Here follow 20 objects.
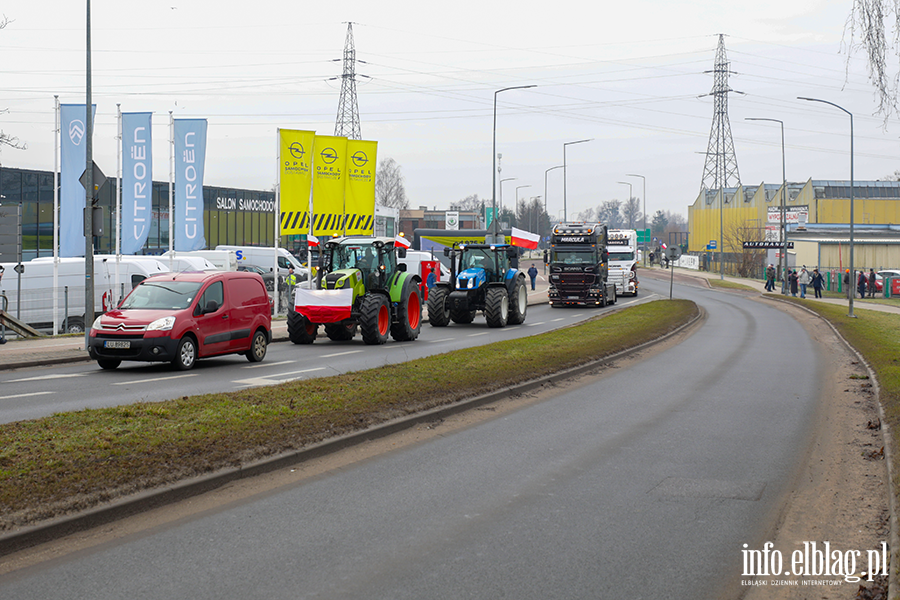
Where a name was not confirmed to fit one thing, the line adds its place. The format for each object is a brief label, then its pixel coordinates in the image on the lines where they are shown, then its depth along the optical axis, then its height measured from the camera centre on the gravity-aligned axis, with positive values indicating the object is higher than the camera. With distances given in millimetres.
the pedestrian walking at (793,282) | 53319 -724
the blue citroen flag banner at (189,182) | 28344 +2757
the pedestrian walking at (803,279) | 53134 -537
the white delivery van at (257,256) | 42031 +457
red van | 14883 -1023
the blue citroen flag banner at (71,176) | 24391 +2507
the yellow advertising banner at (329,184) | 28938 +2789
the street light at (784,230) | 51184 +2463
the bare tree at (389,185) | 128250 +12188
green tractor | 20766 -740
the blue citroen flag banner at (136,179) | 26531 +2664
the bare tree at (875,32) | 10297 +2871
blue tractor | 28703 -736
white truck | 51219 +413
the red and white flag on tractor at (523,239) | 43966 +1480
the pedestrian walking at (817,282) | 53031 -704
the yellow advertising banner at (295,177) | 28141 +2905
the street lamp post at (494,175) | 45766 +4987
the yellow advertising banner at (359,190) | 29812 +2655
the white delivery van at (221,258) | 36350 +312
